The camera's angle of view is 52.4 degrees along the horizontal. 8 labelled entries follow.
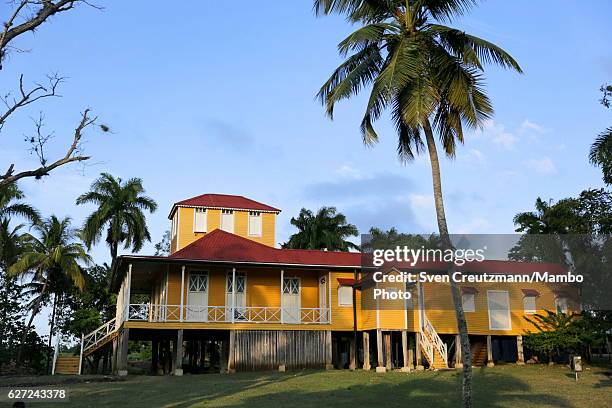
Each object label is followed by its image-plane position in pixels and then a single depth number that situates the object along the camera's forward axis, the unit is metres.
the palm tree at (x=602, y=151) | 20.70
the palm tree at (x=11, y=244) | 34.28
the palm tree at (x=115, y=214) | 40.94
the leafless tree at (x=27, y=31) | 11.94
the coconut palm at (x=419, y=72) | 16.34
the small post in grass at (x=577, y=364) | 25.19
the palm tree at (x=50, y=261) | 38.56
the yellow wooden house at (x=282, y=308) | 27.67
